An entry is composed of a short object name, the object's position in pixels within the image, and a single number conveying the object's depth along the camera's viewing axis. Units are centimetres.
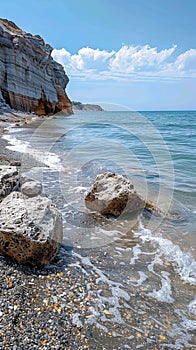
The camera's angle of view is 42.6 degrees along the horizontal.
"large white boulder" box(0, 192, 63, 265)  353
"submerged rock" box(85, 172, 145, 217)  581
